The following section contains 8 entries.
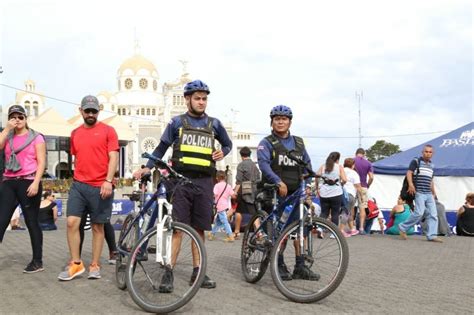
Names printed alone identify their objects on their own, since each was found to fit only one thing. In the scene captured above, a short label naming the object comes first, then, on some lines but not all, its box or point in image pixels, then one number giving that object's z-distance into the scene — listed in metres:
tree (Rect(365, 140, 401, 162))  66.75
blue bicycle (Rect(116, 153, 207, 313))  4.10
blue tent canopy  14.52
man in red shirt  5.45
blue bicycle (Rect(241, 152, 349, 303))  4.52
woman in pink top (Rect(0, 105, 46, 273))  5.81
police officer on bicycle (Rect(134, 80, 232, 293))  4.97
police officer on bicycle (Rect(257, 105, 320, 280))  5.34
